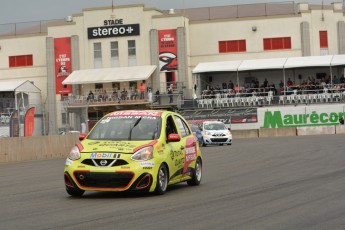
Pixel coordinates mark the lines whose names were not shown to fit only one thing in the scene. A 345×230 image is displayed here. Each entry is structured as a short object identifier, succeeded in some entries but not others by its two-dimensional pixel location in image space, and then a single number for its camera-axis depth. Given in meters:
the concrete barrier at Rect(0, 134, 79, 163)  28.53
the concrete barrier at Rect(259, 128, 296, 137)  56.98
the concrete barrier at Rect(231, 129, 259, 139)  58.94
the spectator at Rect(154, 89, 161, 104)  67.28
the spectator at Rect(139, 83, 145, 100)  66.31
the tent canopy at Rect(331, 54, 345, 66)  63.72
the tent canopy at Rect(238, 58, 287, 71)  66.21
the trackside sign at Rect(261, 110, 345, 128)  60.56
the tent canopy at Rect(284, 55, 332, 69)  64.38
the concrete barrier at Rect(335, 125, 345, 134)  56.59
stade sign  74.00
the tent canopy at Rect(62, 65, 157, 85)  70.38
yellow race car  13.25
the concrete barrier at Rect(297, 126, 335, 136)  56.91
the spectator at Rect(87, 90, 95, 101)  67.31
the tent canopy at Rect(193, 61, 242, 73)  68.00
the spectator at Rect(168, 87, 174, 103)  67.56
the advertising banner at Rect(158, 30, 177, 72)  72.62
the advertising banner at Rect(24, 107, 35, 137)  29.86
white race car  43.03
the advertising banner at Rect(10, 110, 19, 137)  29.33
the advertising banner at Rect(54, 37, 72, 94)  75.19
